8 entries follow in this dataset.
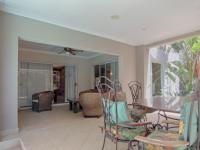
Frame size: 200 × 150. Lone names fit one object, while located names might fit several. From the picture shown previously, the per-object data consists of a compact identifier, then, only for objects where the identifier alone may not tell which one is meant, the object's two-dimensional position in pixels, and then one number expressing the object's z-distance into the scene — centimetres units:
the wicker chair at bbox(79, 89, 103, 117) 487
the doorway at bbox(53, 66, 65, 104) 851
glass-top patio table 194
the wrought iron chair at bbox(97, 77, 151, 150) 196
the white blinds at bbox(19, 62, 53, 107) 701
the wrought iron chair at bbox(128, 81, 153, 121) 281
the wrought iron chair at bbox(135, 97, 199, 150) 137
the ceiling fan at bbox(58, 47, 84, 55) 621
